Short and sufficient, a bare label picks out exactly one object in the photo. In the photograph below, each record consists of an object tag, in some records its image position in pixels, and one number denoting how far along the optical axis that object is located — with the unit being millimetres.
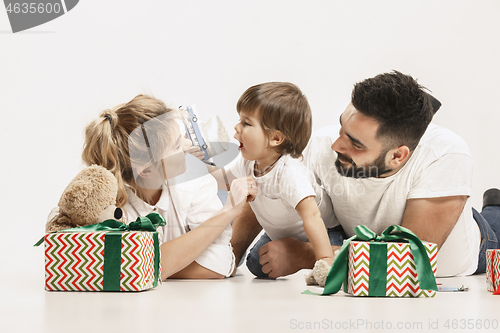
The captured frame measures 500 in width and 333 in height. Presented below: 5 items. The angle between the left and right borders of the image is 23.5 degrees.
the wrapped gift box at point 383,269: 2301
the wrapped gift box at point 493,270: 2350
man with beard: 2577
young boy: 2555
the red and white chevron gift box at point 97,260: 2328
